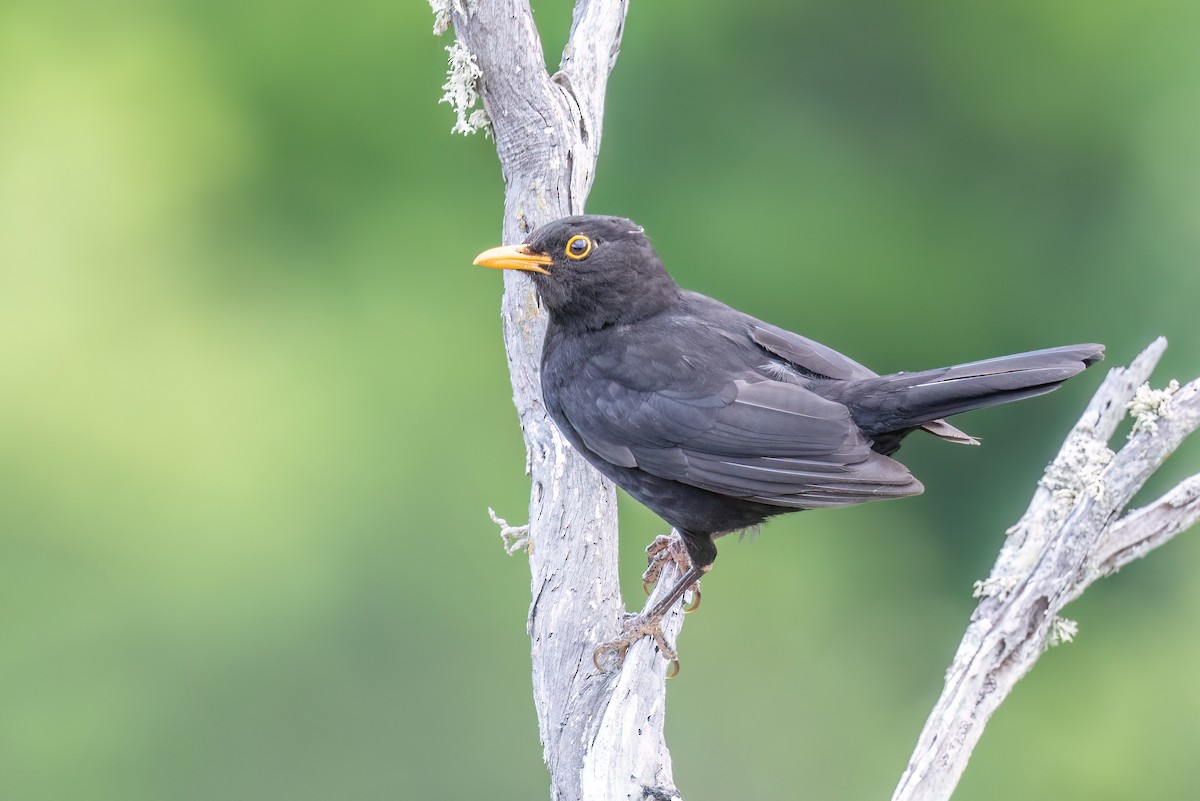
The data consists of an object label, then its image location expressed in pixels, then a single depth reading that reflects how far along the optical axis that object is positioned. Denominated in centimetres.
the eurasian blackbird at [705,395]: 718
